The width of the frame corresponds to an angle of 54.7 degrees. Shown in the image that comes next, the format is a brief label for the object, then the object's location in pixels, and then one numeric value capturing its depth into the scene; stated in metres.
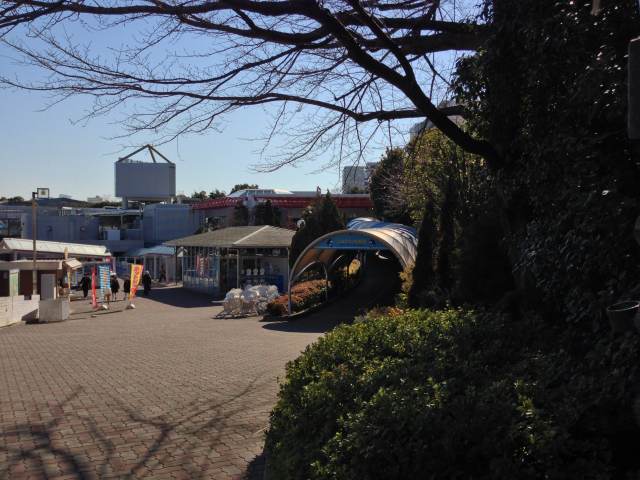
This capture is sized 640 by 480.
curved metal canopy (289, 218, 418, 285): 19.83
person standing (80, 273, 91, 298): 33.42
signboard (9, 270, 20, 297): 26.06
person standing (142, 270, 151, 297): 35.44
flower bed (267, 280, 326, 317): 22.83
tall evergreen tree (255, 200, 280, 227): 53.25
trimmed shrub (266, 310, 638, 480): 2.73
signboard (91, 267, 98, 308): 27.29
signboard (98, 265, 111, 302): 32.00
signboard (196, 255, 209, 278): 35.12
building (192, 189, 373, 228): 53.69
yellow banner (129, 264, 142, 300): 29.38
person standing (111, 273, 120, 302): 31.02
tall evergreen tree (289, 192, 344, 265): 31.25
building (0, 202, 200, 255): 61.34
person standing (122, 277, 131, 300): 29.66
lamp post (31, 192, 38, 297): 27.10
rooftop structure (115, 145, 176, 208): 82.19
